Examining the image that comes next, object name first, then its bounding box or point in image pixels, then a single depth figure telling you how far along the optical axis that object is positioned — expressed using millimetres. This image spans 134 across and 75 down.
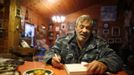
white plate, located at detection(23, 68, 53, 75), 1073
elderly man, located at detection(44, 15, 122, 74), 1419
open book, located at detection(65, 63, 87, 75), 999
